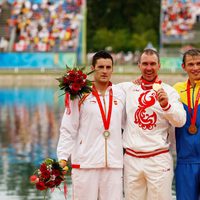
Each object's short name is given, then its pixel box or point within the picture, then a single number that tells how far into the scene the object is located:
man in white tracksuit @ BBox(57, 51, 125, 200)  11.22
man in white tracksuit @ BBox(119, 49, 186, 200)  11.22
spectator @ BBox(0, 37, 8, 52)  85.93
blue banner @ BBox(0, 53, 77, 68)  80.99
